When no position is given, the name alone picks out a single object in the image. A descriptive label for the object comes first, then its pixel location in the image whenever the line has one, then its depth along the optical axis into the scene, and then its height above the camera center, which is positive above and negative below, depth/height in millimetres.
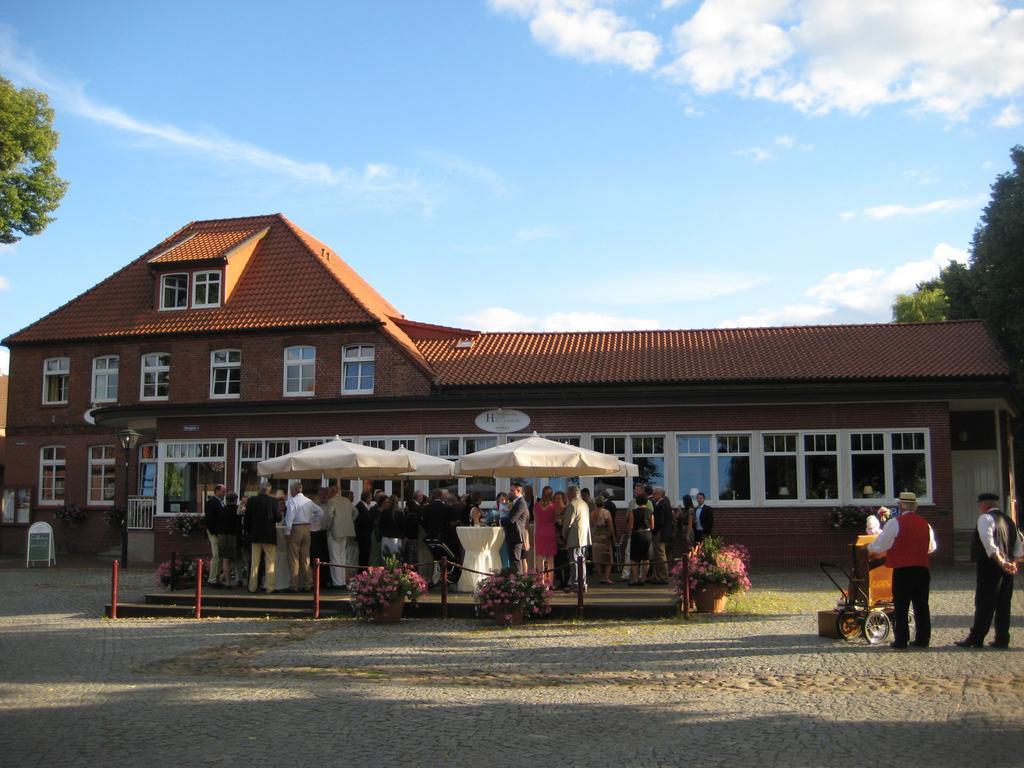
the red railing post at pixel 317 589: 15359 -1313
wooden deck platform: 14859 -1565
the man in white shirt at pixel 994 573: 11461 -789
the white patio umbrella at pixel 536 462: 16312 +575
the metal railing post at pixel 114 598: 15945 -1505
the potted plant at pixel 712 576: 14562 -1051
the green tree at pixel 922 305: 47812 +9258
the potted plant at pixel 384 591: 14547 -1275
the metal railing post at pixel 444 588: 14848 -1259
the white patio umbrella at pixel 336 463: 17203 +583
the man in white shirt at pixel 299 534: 17031 -574
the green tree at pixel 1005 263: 28734 +6613
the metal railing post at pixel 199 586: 15859 -1326
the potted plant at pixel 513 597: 14188 -1322
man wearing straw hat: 11570 -745
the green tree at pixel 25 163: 30938 +9965
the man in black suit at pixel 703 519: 19984 -366
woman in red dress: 17078 -497
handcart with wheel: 12133 -1239
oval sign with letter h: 25656 +1892
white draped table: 16359 -762
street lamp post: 25828 +1395
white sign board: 26969 -1183
